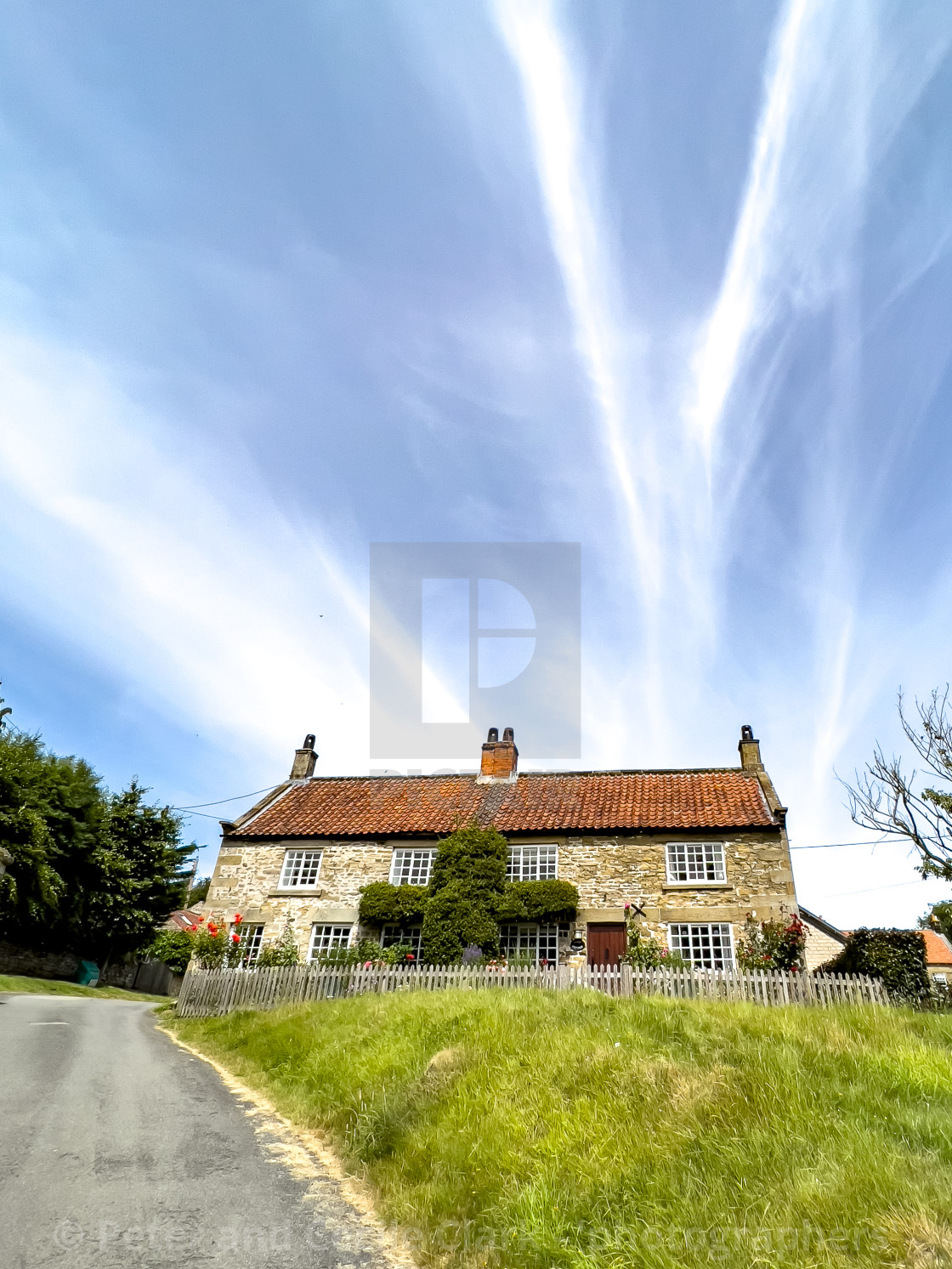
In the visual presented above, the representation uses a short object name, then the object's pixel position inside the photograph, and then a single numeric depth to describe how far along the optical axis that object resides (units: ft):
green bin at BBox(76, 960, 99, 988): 125.59
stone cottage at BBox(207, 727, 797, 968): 69.51
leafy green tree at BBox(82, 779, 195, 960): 119.75
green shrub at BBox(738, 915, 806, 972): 60.08
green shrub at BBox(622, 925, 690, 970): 56.70
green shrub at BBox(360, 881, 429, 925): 74.59
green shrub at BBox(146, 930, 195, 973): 84.12
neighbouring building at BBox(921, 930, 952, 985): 144.53
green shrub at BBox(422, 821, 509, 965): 70.69
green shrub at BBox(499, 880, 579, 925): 70.74
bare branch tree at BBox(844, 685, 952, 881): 57.98
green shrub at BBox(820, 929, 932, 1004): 45.57
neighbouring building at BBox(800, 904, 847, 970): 105.29
